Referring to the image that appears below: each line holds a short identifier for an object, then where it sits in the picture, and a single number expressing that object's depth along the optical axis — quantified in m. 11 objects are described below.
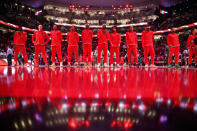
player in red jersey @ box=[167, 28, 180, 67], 7.07
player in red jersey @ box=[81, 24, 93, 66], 7.03
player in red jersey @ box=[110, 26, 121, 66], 7.27
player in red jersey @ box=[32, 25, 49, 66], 7.00
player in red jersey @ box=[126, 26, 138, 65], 7.11
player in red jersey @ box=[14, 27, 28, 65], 7.26
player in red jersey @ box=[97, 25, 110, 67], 7.01
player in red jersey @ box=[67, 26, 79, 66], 7.05
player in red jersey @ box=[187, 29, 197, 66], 7.74
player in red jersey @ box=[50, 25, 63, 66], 7.02
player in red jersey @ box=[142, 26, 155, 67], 6.91
